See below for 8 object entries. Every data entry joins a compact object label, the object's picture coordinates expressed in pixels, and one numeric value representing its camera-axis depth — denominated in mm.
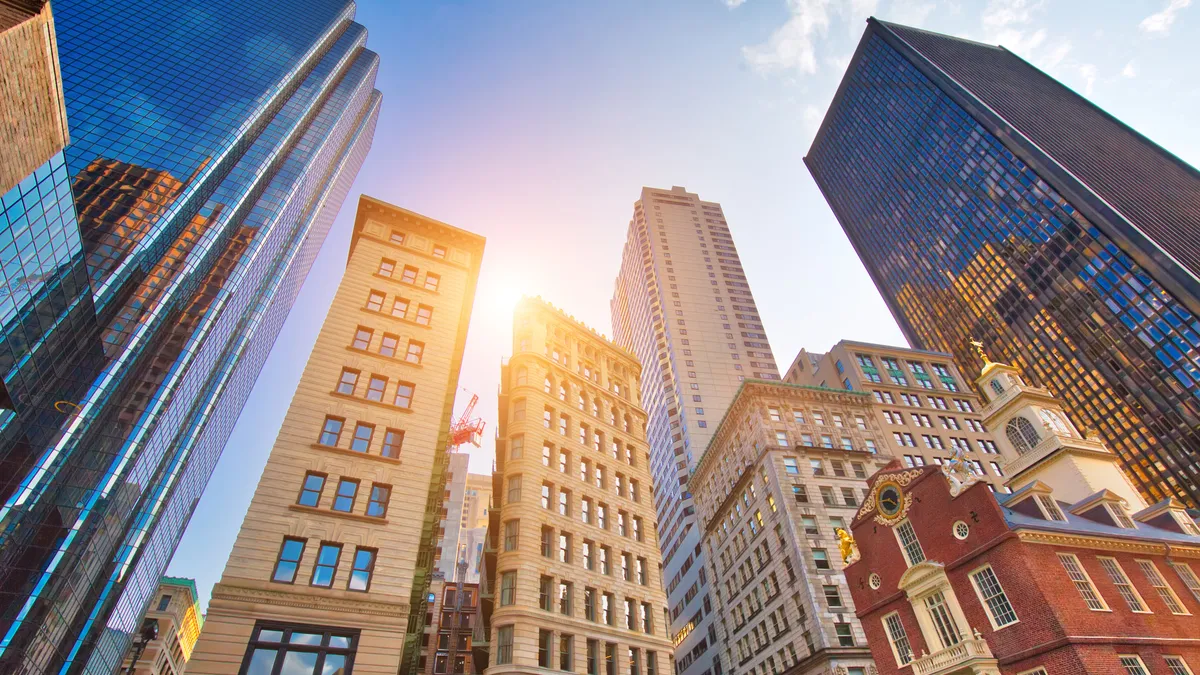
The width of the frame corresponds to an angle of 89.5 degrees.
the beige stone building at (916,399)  74312
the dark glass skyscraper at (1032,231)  108625
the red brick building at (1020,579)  27953
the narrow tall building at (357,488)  27250
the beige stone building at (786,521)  54344
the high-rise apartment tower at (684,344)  96062
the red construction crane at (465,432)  142625
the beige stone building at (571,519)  36419
